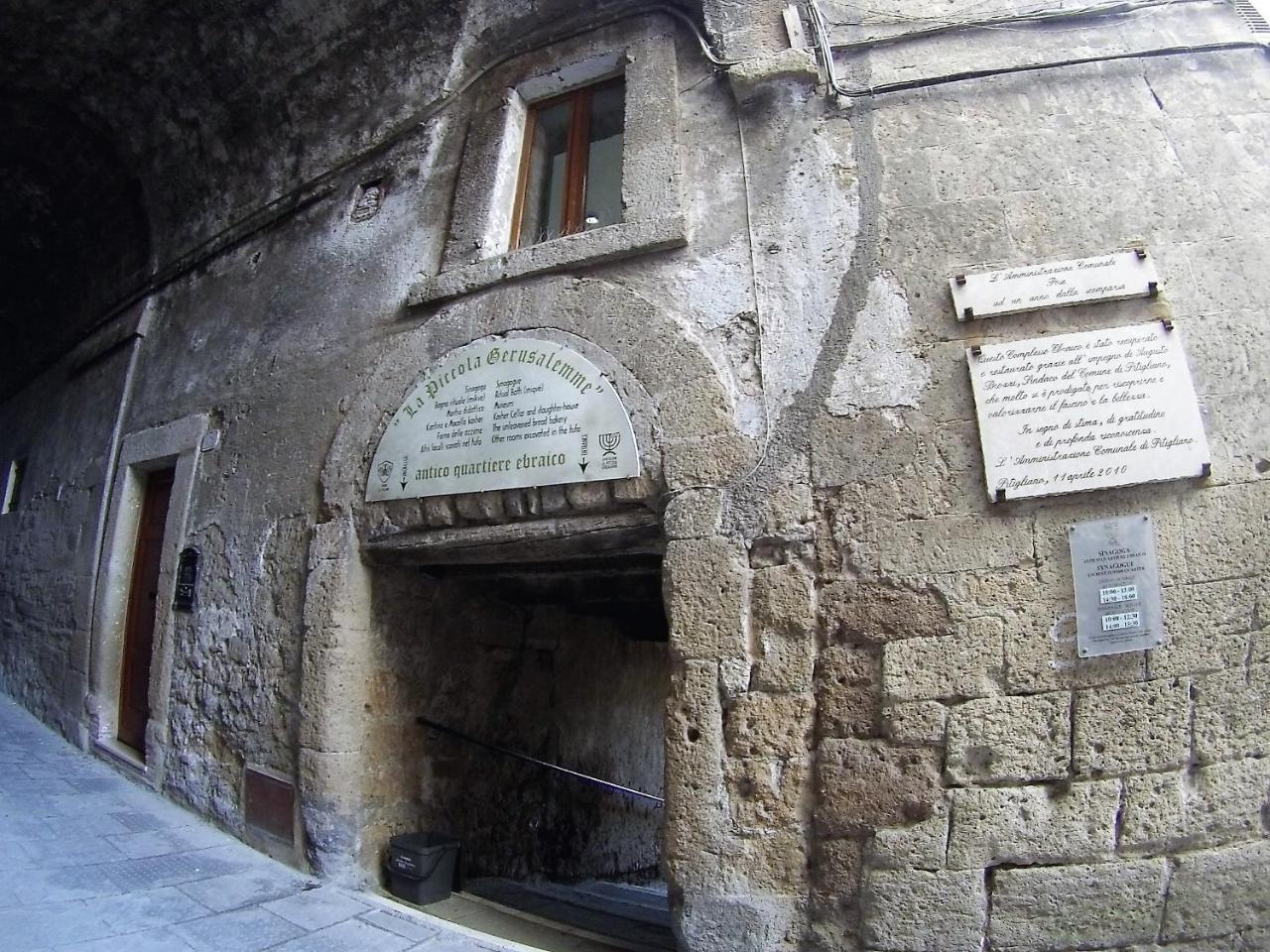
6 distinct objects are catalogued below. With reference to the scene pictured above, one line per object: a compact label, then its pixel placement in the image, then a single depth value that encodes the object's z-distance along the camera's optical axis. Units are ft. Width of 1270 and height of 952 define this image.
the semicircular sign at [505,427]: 9.70
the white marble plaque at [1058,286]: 8.65
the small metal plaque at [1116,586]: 7.66
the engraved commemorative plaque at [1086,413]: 8.01
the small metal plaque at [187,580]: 13.43
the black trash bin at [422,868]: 10.37
